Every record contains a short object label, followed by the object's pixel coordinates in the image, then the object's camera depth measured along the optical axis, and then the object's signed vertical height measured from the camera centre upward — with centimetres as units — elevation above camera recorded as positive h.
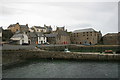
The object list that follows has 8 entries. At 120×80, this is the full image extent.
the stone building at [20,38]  4684 +134
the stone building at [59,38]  6393 +203
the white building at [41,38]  6011 +175
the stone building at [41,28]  8165 +975
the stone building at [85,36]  6988 +330
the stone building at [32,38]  5438 +165
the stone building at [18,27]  6930 +855
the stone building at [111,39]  6375 +143
